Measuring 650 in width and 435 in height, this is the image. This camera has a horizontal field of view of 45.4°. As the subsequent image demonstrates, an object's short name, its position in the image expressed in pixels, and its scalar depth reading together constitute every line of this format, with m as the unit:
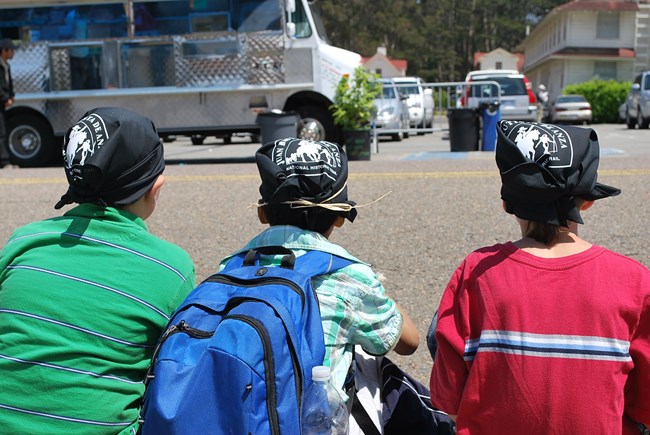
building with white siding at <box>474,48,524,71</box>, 79.81
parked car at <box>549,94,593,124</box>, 33.59
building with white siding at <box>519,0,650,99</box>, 46.38
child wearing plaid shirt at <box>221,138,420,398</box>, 2.36
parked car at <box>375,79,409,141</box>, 18.31
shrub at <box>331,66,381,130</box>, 11.98
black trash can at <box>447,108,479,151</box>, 13.92
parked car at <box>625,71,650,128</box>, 25.48
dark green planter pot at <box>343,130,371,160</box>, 11.86
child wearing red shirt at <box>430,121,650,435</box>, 2.09
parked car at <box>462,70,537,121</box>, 22.52
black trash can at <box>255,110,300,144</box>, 11.71
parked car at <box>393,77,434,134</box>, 21.25
